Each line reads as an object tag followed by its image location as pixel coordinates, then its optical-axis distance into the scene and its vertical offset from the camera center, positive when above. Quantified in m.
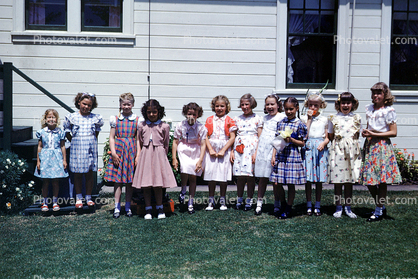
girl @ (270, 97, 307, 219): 5.12 -0.51
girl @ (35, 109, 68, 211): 5.38 -0.54
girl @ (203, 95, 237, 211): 5.54 -0.40
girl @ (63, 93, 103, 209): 5.37 -0.33
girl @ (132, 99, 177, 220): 5.18 -0.55
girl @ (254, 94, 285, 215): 5.42 -0.37
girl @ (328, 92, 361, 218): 5.23 -0.36
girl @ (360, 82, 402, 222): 5.10 -0.35
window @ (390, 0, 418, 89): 8.12 +1.60
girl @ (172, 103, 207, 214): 5.46 -0.38
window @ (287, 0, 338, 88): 7.95 +1.54
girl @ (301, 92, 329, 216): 5.27 -0.36
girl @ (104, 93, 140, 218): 5.27 -0.46
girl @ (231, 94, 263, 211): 5.51 -0.39
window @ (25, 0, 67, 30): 7.46 +1.87
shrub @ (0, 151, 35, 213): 5.41 -0.96
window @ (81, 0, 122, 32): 7.54 +1.91
